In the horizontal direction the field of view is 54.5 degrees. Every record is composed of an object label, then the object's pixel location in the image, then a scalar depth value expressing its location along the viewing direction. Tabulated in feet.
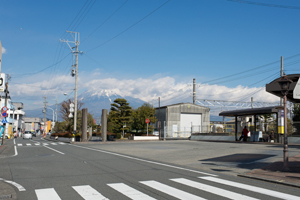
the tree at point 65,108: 245.30
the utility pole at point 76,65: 130.86
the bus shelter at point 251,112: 83.19
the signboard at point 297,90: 32.78
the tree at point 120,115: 146.51
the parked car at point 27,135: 186.70
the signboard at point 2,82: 47.95
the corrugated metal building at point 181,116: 190.60
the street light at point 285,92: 34.17
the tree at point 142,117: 163.93
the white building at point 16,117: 264.68
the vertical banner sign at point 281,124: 36.25
